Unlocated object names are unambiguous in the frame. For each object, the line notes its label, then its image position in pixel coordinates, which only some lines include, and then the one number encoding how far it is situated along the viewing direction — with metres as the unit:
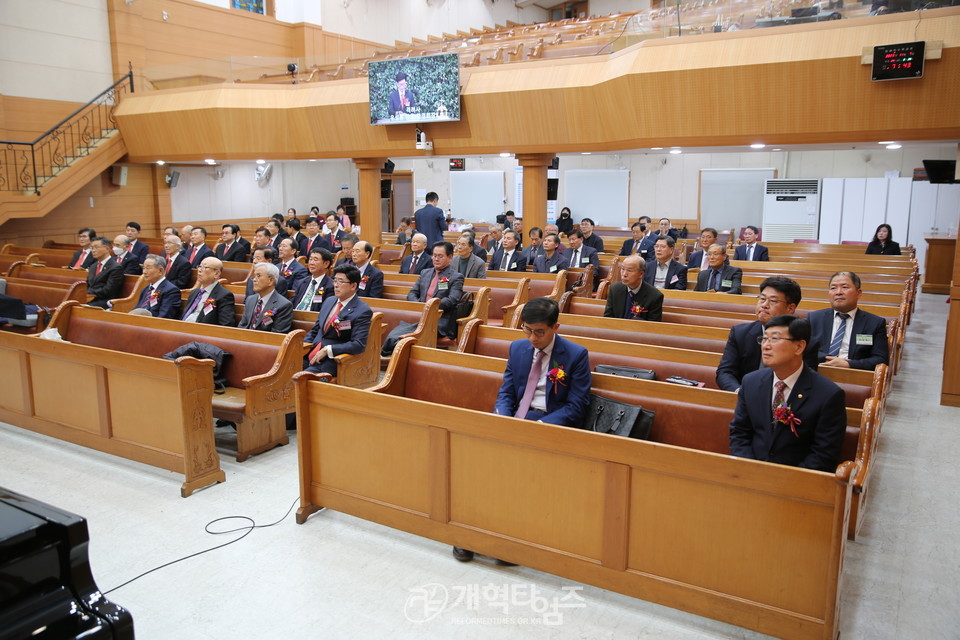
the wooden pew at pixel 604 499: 2.68
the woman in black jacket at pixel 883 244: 10.57
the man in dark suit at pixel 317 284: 6.23
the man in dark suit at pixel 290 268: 7.40
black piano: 1.72
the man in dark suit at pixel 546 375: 3.45
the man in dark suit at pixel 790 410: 3.00
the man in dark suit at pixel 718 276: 6.65
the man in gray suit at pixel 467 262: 7.85
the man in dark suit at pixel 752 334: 3.95
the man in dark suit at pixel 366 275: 6.96
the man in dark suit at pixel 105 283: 7.78
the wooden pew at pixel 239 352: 4.64
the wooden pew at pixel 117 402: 4.27
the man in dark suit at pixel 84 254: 9.55
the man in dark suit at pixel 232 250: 10.15
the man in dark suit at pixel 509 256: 9.16
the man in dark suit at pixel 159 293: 6.43
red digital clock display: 6.81
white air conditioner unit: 13.87
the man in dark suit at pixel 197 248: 9.12
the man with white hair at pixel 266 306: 5.52
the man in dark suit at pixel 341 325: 5.17
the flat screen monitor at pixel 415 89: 10.32
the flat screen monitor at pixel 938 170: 8.23
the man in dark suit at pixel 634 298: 5.52
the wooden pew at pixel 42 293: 7.38
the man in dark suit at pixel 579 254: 8.95
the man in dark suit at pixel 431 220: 10.83
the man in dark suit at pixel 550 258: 8.57
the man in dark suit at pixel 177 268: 8.06
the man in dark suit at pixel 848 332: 4.58
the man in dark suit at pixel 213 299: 5.76
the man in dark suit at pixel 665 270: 6.89
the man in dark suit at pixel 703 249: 8.09
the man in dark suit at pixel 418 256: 8.02
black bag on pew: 3.47
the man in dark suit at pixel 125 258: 8.56
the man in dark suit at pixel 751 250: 9.27
